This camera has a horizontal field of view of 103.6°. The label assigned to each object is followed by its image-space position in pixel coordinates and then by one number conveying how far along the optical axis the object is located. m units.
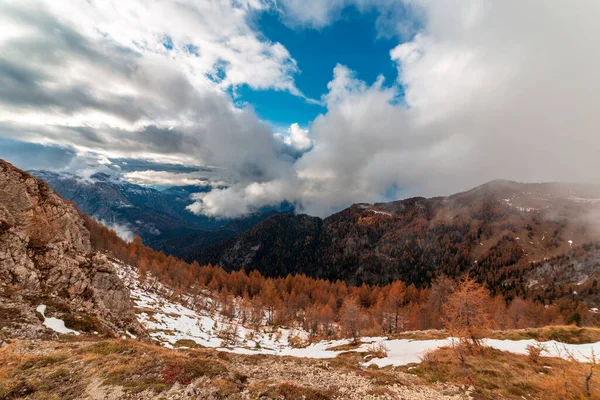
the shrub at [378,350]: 36.85
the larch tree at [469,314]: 29.78
